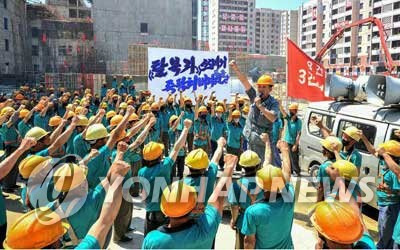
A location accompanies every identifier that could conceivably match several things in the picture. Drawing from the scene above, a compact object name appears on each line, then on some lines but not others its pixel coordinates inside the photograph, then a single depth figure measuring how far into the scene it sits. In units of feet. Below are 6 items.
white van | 18.57
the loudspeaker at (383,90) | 18.11
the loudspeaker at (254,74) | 83.97
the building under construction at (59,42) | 123.54
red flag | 29.55
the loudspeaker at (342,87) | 22.77
